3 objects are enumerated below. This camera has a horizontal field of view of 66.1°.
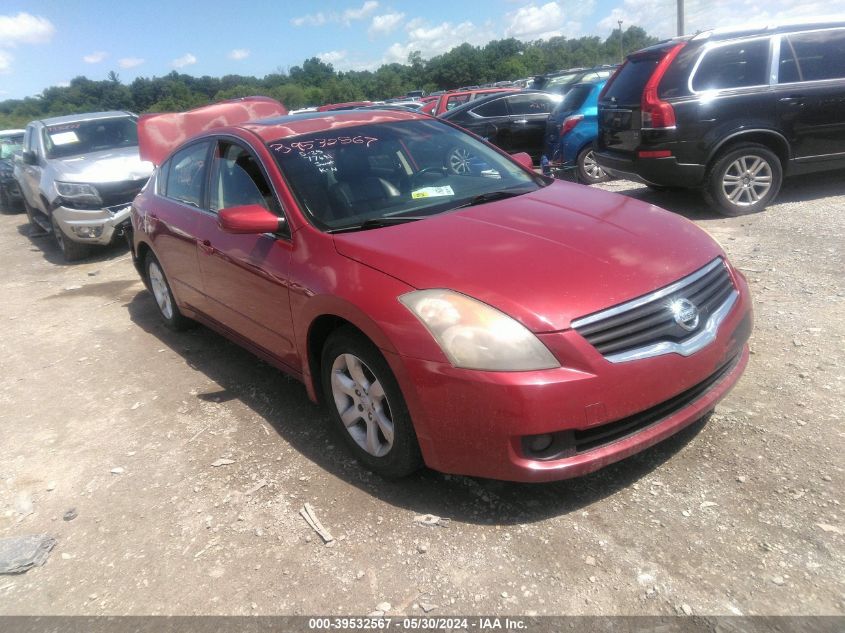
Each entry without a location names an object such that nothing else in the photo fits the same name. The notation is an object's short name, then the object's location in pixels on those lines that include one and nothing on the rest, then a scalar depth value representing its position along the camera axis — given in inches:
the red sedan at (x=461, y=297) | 94.6
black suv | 252.2
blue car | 350.0
